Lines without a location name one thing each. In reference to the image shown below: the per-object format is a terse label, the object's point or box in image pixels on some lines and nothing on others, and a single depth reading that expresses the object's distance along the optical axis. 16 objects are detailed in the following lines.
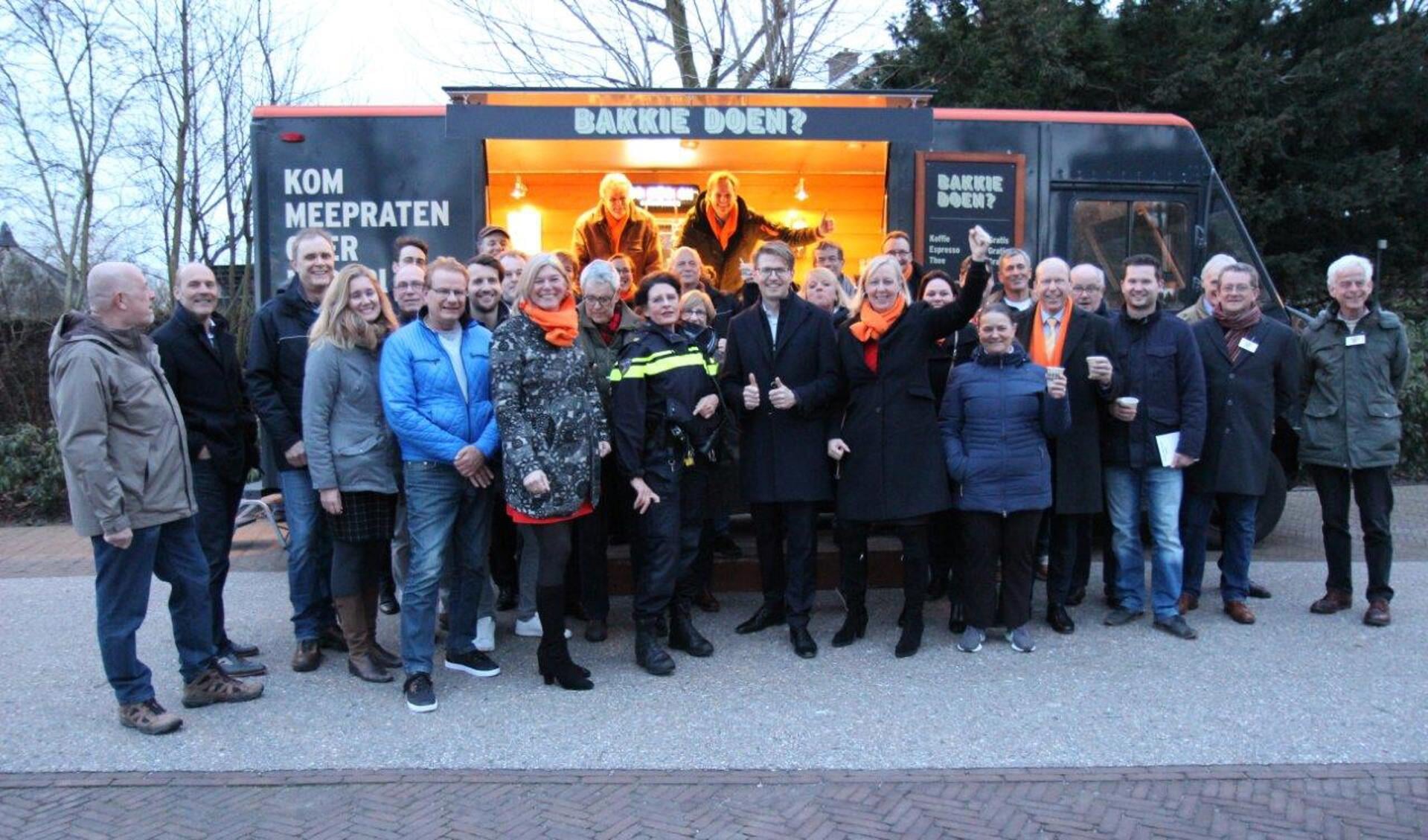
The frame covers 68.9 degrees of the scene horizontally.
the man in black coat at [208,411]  4.84
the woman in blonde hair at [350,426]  4.62
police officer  4.87
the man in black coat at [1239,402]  5.56
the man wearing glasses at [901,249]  6.45
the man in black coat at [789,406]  5.11
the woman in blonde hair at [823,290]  5.80
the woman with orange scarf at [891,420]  5.02
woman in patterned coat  4.50
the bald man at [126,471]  3.97
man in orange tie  5.32
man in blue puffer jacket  4.50
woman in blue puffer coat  5.07
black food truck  6.80
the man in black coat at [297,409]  4.94
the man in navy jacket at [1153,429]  5.41
